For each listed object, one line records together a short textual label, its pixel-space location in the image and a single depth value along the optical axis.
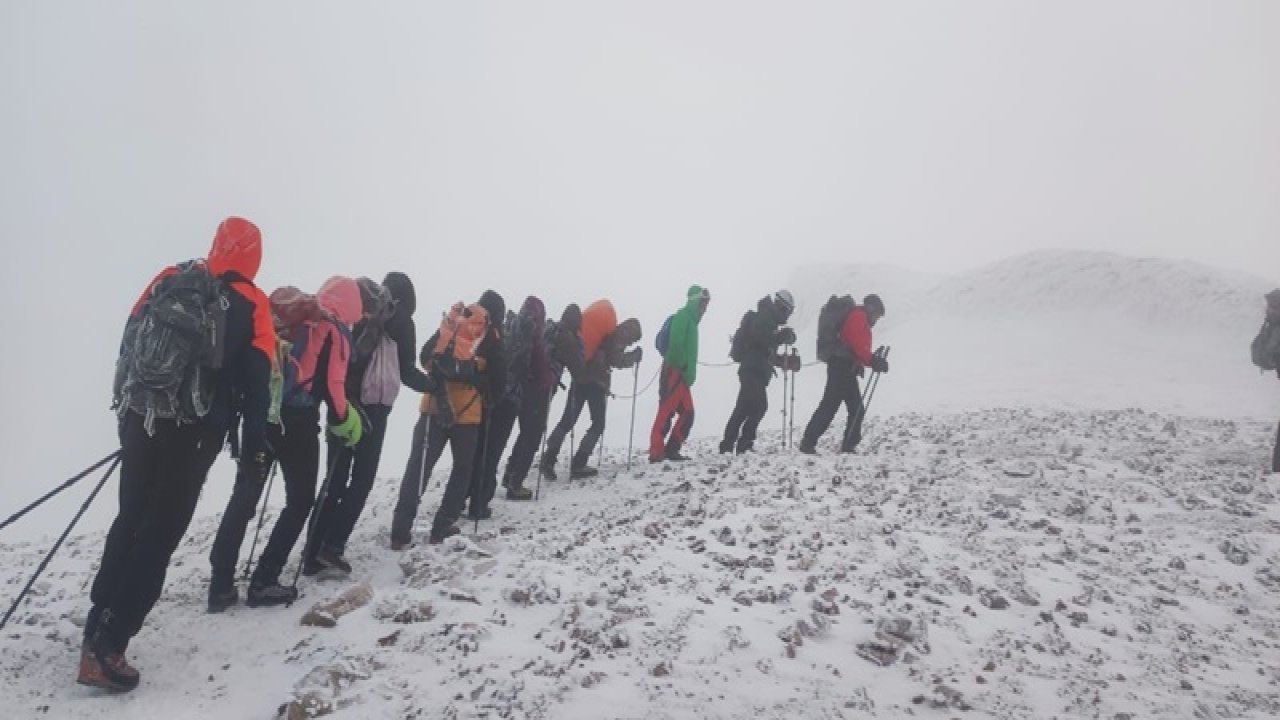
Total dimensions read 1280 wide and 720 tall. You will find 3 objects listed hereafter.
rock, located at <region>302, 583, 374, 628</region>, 5.72
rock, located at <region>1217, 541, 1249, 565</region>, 7.75
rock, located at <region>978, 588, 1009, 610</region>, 6.46
